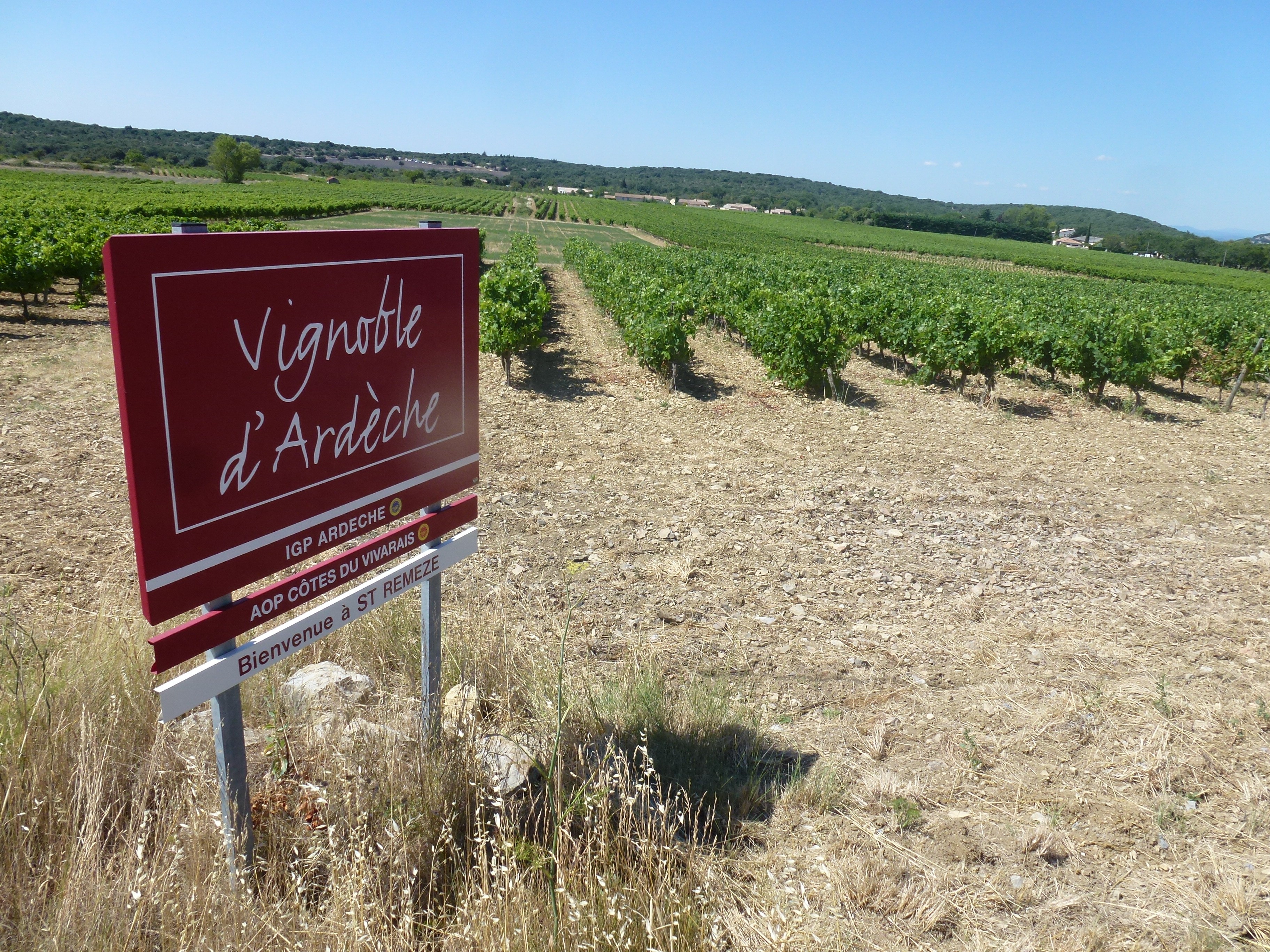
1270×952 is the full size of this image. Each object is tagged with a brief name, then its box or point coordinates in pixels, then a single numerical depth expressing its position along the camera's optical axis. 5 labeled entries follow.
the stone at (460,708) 2.92
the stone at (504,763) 2.82
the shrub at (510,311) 12.12
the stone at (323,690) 3.12
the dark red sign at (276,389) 1.92
